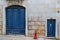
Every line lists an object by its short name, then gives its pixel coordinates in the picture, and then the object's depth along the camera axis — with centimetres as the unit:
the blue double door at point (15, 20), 791
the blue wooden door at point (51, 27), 780
